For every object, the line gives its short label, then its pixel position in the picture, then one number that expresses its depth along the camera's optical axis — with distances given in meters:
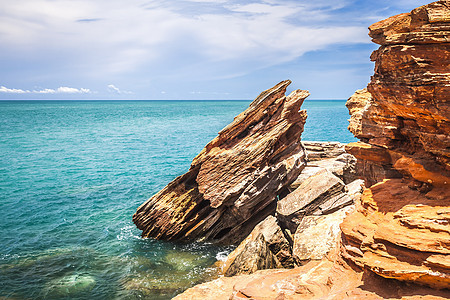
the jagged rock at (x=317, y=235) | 15.94
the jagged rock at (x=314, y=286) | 10.12
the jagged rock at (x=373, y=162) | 14.97
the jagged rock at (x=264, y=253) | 18.20
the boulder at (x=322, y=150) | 37.31
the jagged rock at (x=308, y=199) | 19.52
